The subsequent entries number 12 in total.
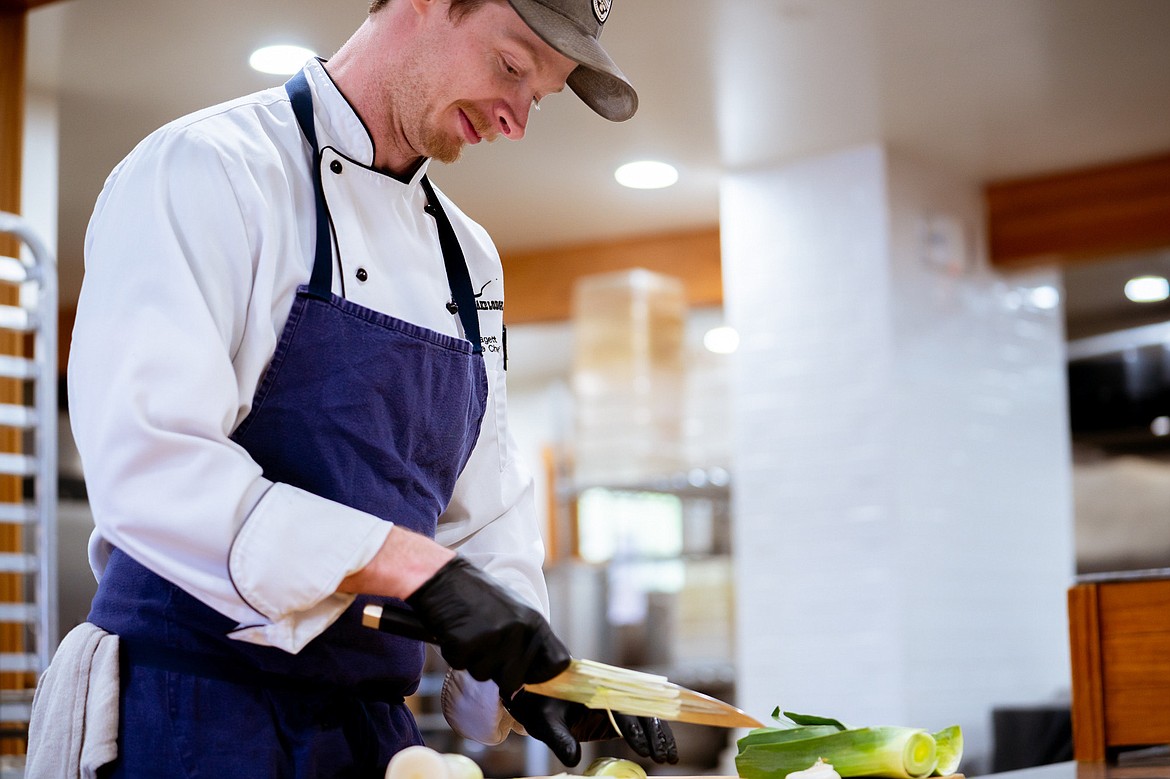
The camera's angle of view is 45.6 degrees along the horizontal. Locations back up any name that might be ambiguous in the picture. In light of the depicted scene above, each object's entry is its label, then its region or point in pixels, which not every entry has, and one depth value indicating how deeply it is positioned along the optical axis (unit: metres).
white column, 5.16
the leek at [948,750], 1.61
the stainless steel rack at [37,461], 3.42
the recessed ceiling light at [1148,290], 6.35
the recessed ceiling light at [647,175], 5.56
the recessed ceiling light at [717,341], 9.36
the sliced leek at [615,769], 1.50
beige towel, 1.40
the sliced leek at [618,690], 1.39
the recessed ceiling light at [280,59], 4.49
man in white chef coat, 1.30
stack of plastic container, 6.15
